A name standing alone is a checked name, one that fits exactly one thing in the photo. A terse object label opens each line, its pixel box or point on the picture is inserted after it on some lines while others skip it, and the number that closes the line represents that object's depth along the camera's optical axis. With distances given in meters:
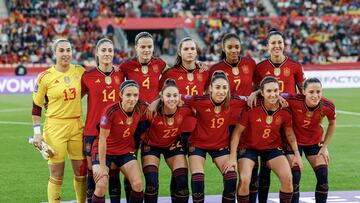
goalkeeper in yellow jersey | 18.37
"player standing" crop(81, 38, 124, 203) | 18.22
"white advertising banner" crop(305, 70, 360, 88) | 59.62
